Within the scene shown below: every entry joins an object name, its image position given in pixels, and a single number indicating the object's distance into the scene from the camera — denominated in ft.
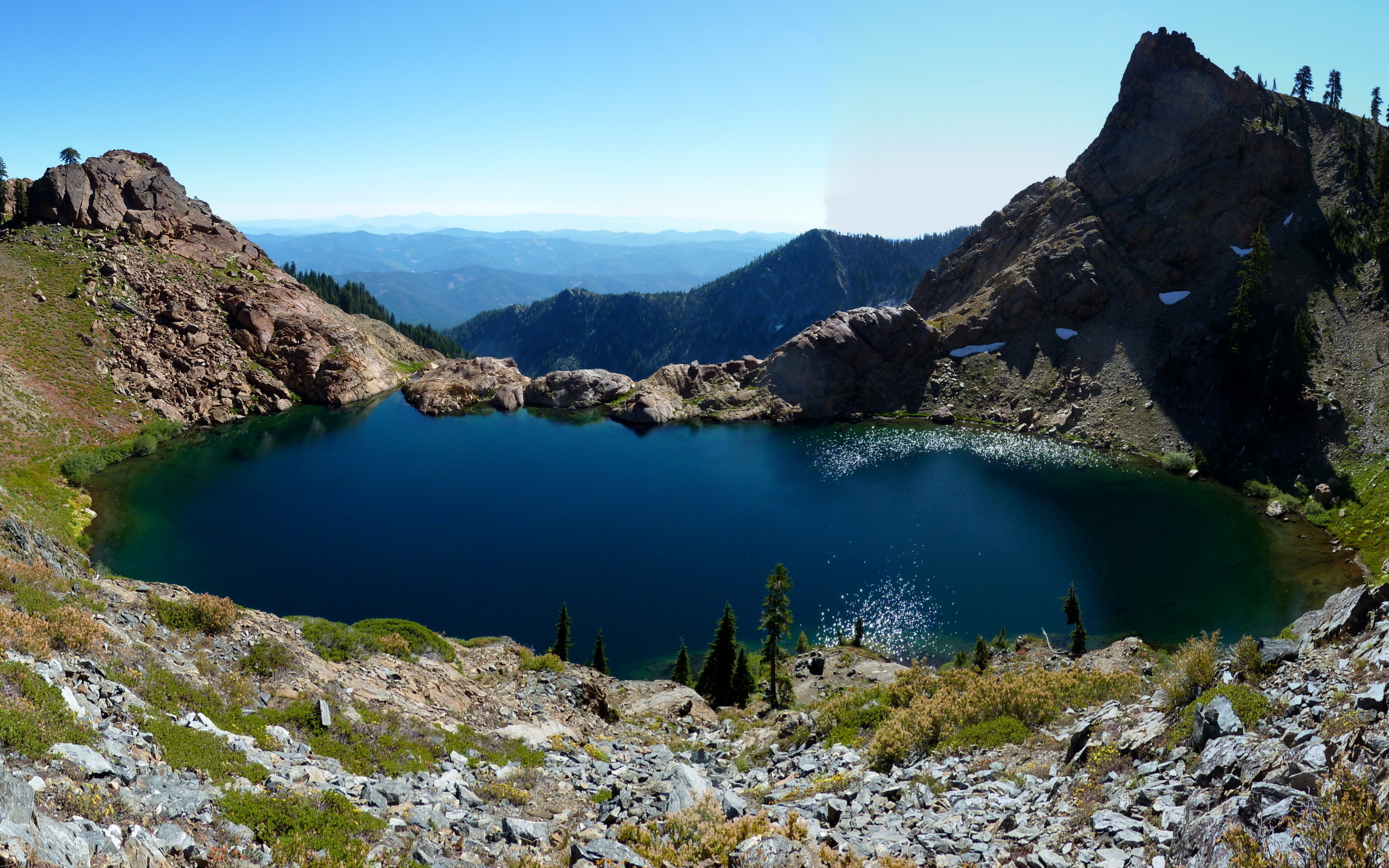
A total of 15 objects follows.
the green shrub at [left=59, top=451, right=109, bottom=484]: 229.86
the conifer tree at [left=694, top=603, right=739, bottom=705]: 137.69
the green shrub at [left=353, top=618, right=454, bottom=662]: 92.99
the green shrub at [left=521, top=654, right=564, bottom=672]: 102.89
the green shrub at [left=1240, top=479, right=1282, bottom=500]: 232.32
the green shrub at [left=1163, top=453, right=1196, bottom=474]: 266.36
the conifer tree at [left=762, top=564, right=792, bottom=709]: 133.49
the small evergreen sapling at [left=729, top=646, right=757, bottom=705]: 134.31
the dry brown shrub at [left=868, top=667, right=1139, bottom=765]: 65.72
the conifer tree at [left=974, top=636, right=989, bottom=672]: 137.59
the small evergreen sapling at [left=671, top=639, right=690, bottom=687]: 139.23
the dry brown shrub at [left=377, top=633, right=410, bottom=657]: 86.84
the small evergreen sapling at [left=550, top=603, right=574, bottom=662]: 144.56
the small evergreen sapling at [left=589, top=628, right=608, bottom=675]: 142.31
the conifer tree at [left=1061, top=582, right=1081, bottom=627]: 154.40
